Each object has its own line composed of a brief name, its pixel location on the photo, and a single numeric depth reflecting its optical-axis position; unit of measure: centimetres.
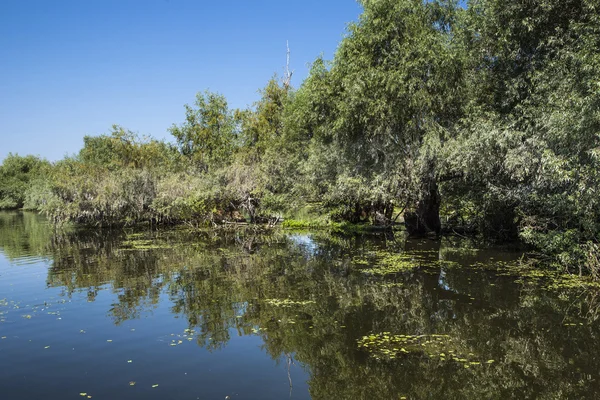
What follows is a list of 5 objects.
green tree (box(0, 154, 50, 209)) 8431
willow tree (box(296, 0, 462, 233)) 2205
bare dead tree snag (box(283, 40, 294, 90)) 5092
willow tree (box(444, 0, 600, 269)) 1430
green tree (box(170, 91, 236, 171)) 4597
